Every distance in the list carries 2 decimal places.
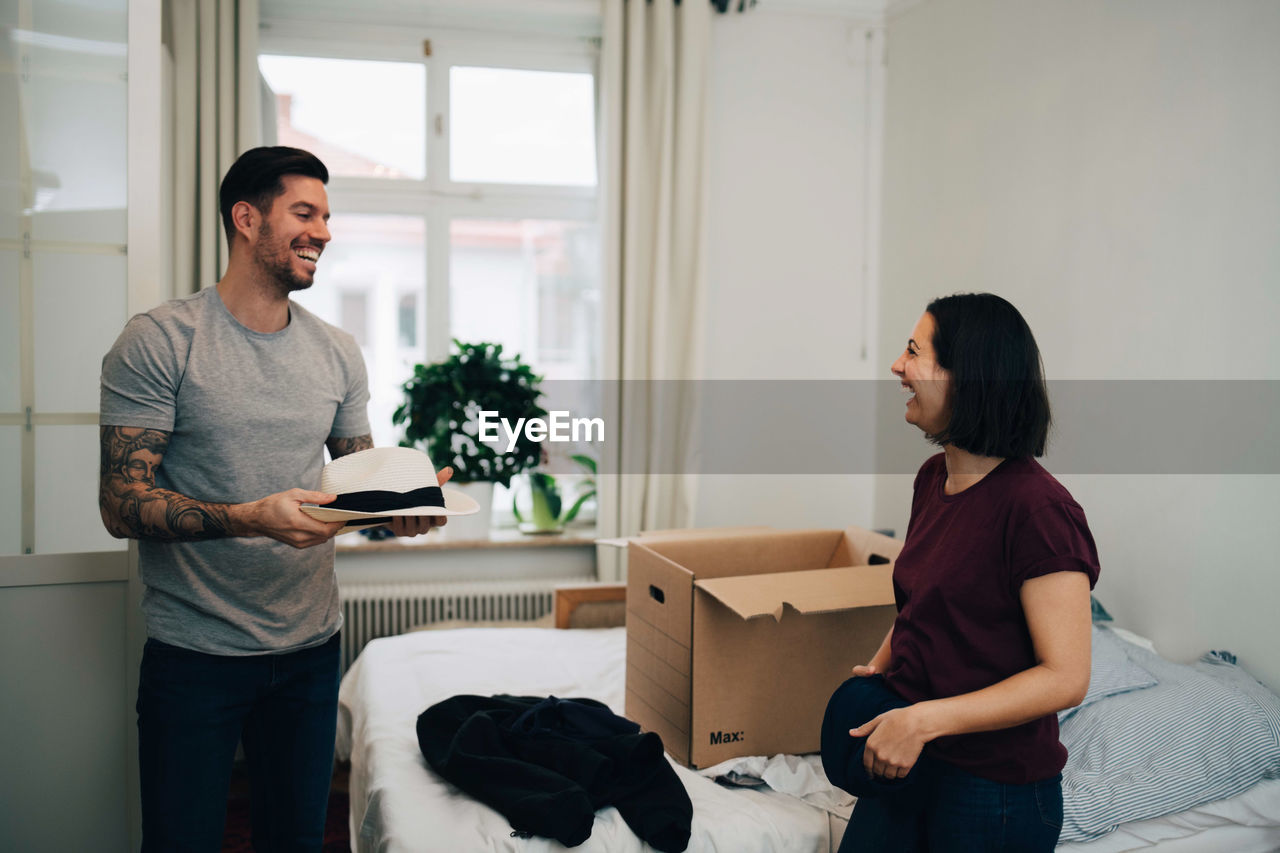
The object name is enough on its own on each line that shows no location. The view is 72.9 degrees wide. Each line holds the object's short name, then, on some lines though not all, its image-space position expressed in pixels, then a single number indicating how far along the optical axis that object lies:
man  1.34
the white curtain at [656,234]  3.16
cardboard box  1.68
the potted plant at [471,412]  3.07
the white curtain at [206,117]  2.87
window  3.29
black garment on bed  1.46
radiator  3.04
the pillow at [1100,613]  2.22
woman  1.07
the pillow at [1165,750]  1.61
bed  1.52
